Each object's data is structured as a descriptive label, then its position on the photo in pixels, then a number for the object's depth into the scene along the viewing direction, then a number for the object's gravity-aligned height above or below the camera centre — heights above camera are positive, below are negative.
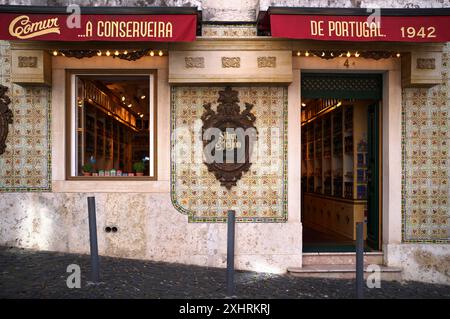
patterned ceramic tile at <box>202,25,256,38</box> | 7.88 +2.30
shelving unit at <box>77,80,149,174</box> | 8.32 +0.58
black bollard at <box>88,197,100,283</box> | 6.37 -1.07
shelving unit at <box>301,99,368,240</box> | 10.09 -0.06
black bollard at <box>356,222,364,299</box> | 5.92 -1.32
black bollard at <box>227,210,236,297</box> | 6.02 -1.03
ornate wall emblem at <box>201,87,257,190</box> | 7.93 +0.47
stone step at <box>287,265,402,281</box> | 7.66 -1.84
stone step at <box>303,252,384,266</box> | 8.07 -1.68
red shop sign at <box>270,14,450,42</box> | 6.97 +2.07
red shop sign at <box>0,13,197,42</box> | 6.93 +2.08
